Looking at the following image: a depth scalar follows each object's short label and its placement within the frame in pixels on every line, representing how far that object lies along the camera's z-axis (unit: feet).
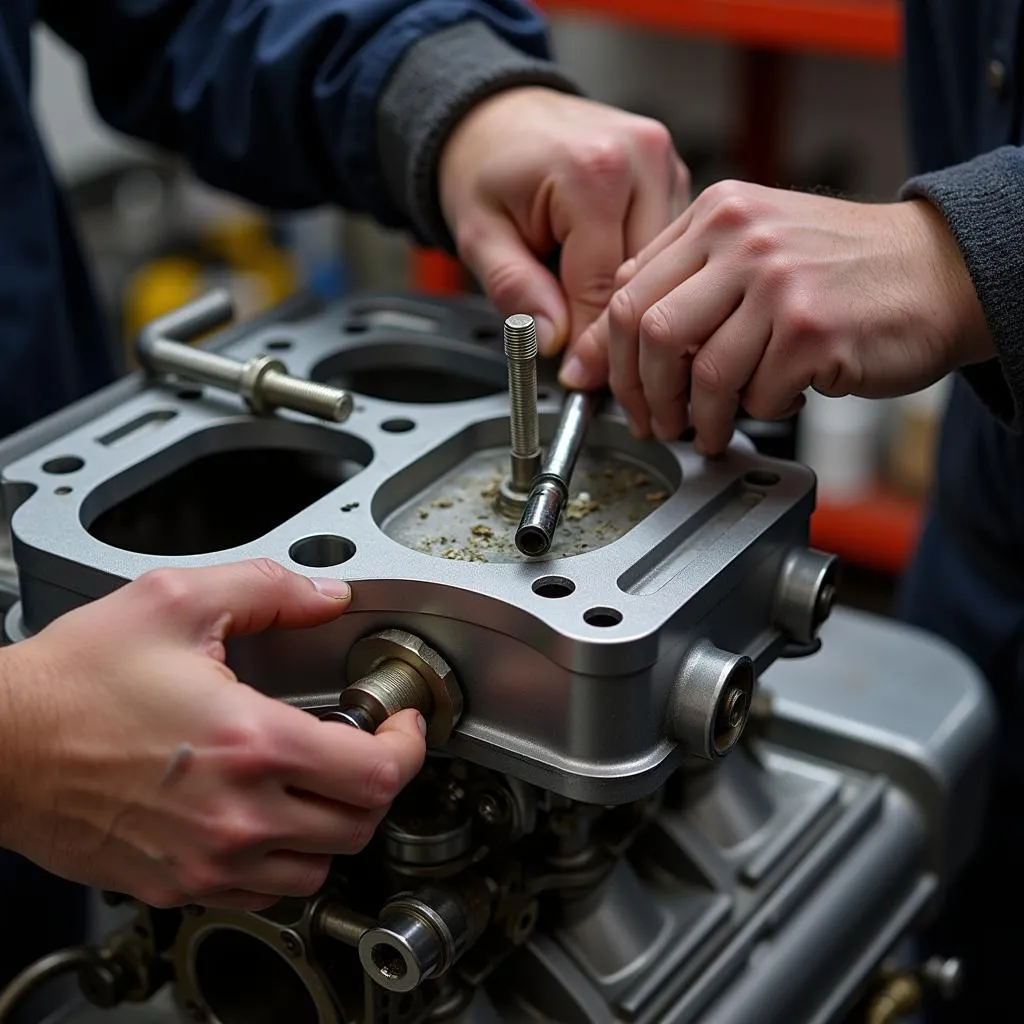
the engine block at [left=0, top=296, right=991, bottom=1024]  1.71
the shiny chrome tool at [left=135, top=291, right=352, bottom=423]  2.14
